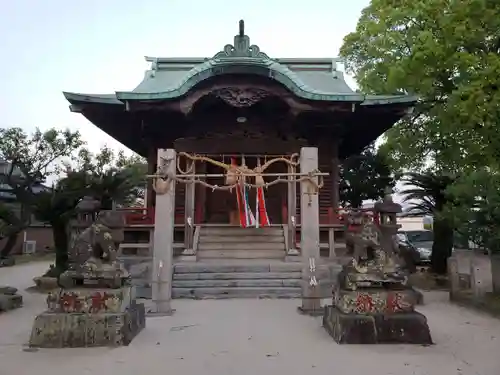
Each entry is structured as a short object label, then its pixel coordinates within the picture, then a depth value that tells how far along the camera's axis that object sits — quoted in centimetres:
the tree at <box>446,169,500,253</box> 924
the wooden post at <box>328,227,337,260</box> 1215
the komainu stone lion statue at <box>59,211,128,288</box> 641
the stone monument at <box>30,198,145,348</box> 604
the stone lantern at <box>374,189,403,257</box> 801
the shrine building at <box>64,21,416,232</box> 1219
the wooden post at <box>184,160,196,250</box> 1255
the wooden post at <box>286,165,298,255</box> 1229
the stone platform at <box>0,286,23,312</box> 903
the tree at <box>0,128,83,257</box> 2253
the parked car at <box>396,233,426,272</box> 1198
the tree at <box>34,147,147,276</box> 1211
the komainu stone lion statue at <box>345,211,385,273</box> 657
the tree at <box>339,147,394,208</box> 2053
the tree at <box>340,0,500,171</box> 979
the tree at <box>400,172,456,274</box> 1443
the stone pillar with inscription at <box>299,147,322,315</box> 849
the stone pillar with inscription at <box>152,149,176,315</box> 841
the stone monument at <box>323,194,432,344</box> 609
